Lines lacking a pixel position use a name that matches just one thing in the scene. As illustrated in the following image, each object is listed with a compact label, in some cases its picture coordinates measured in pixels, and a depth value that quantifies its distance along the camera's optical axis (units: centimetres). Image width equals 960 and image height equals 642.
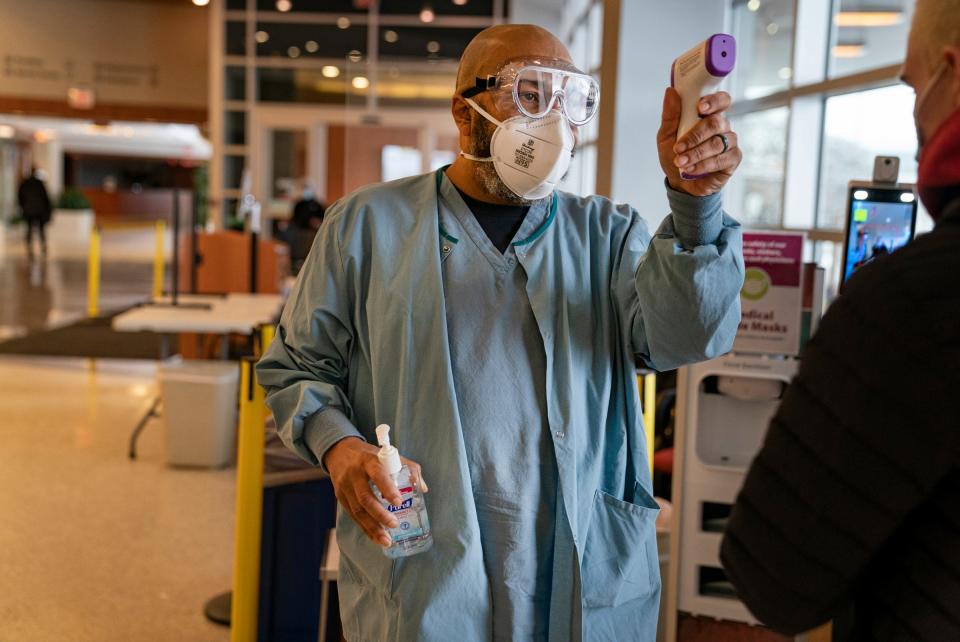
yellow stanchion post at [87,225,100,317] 1091
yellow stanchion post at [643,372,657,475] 290
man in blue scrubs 152
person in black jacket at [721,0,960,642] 88
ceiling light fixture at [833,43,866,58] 347
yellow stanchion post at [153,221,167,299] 1143
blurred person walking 2111
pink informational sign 239
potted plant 2702
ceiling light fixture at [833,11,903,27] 327
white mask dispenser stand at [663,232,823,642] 241
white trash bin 551
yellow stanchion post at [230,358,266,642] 294
